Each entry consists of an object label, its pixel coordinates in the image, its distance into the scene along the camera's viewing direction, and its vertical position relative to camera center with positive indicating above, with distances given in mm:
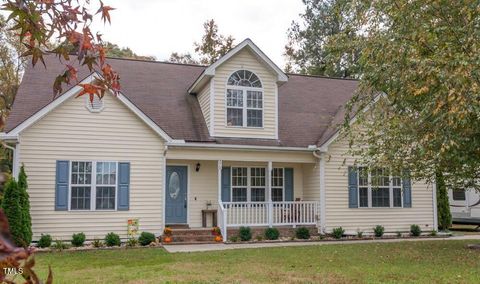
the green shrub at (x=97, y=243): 13289 -1501
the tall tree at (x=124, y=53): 35088 +10486
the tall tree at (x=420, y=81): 8852 +2301
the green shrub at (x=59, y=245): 12812 -1506
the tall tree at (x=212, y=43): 31188 +9739
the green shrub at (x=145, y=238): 13727 -1381
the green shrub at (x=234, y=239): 14679 -1486
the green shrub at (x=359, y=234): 16203 -1466
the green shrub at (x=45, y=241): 12898 -1396
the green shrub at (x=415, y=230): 17016 -1367
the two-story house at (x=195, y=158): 13641 +1034
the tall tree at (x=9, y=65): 26750 +7285
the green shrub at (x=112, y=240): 13438 -1403
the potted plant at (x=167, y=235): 14109 -1331
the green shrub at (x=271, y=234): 15109 -1363
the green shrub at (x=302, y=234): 15523 -1394
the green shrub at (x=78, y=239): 13184 -1360
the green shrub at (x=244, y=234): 14867 -1346
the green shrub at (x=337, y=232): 15750 -1366
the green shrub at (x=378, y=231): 16484 -1363
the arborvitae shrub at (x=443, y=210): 18906 -717
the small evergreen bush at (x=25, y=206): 12214 -422
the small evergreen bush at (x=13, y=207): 11994 -438
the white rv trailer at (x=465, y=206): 21375 -667
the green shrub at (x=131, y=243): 13562 -1501
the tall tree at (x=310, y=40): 33719 +11216
